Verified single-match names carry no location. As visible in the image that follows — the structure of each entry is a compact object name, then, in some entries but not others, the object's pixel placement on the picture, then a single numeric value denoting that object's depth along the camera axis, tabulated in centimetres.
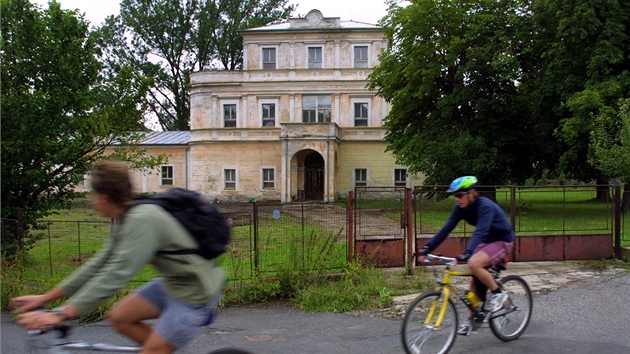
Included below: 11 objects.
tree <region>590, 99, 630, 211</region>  1839
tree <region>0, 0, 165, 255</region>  1242
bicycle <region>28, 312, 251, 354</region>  339
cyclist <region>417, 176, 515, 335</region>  581
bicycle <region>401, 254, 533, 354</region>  546
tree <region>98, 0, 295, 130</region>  5288
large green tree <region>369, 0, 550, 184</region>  2523
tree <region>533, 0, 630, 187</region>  2136
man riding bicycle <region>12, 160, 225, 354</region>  313
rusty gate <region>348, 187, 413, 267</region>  1030
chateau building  4072
